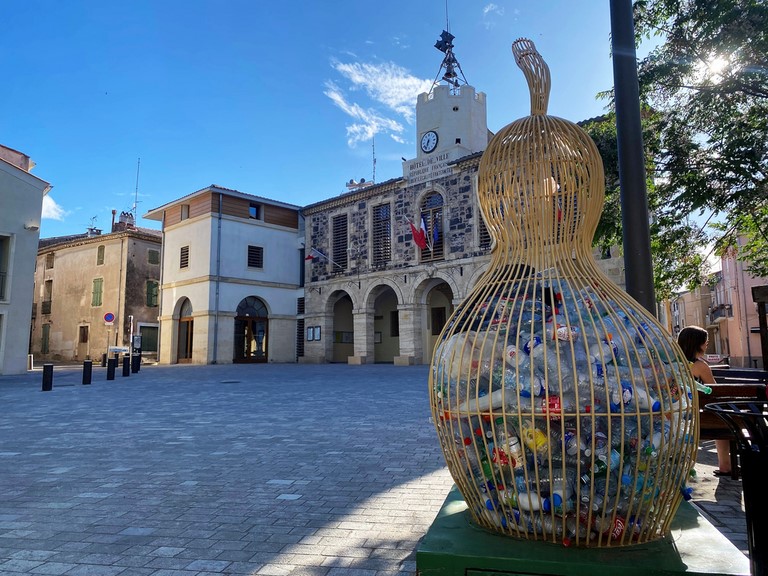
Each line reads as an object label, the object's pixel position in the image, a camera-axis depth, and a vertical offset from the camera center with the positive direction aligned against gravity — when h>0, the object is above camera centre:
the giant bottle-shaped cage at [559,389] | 1.66 -0.15
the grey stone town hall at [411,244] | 20.69 +4.39
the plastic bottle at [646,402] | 1.66 -0.19
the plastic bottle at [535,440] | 1.67 -0.30
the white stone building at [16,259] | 16.02 +2.83
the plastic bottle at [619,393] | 1.63 -0.16
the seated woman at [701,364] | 4.13 -0.17
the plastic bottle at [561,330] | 1.75 +0.05
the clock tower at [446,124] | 21.33 +9.19
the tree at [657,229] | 7.13 +1.77
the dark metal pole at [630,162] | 3.25 +1.17
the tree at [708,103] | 6.09 +3.26
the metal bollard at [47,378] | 11.24 -0.62
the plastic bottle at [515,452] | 1.70 -0.35
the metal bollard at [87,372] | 13.04 -0.59
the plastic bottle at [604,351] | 1.69 -0.02
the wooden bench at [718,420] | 3.73 -0.52
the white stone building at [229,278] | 23.92 +3.34
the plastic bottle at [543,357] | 1.71 -0.04
